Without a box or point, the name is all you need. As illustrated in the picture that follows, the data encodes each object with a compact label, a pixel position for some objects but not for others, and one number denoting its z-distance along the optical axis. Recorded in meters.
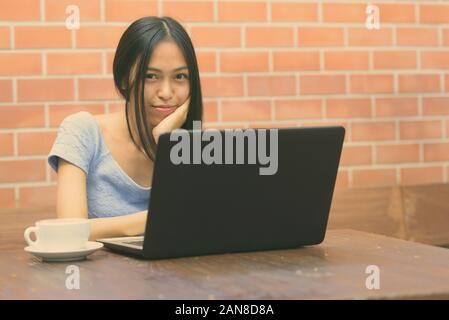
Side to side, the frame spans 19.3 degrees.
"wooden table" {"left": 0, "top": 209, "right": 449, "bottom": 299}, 2.21
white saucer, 2.53
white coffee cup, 2.55
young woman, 3.22
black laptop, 2.43
